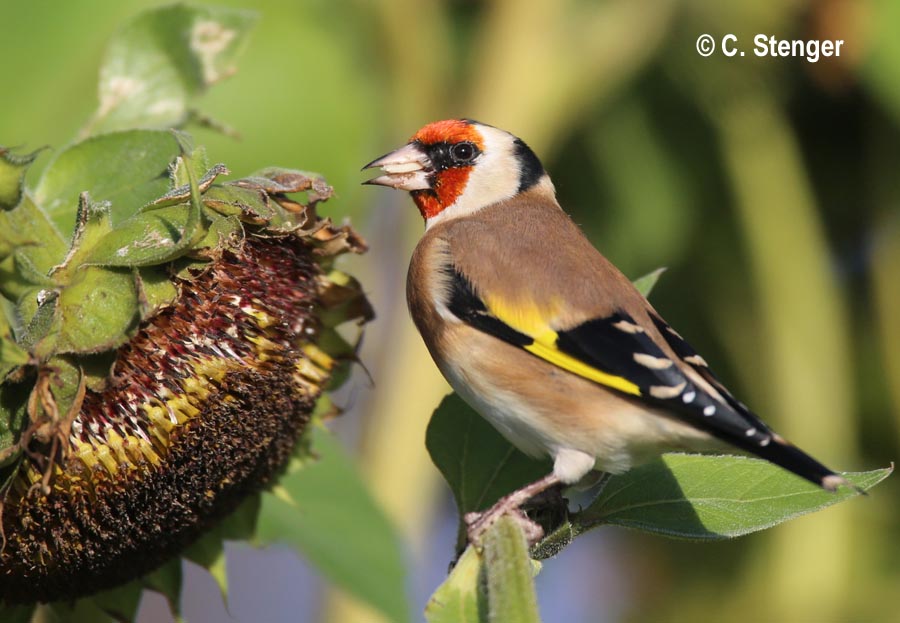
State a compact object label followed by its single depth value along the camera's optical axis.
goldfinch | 3.19
